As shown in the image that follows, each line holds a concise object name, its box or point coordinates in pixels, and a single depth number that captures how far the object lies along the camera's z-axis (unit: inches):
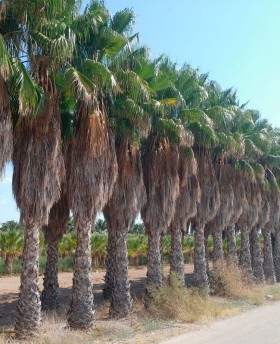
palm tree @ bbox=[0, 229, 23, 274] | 1533.0
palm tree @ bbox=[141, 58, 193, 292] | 737.6
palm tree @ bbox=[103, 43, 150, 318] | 606.5
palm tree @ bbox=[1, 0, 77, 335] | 470.6
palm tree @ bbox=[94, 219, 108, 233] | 3212.4
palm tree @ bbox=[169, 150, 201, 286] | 807.4
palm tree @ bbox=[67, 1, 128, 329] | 543.2
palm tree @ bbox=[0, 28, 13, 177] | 433.1
